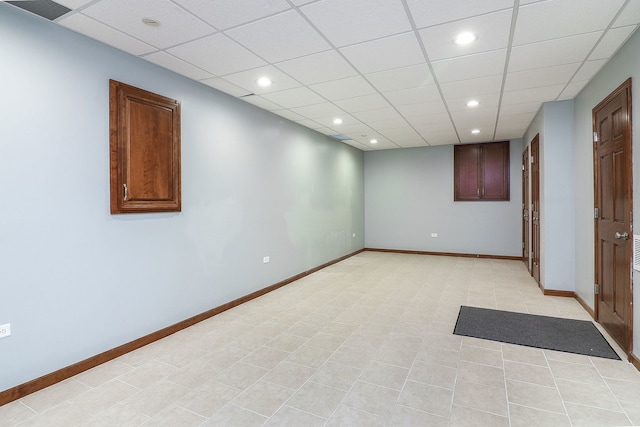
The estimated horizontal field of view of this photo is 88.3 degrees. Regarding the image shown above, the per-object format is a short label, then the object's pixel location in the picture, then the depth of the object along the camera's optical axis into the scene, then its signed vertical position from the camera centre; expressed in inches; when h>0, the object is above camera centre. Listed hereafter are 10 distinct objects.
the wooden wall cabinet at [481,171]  298.8 +39.2
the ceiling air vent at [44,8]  88.4 +58.0
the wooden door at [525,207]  255.4 +5.3
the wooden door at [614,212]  111.3 +0.1
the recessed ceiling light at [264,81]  143.8 +60.1
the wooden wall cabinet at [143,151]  115.8 +25.0
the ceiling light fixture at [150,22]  96.9 +58.1
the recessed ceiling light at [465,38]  106.0 +58.0
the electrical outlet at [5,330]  90.0 -31.0
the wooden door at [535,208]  206.5 +3.5
